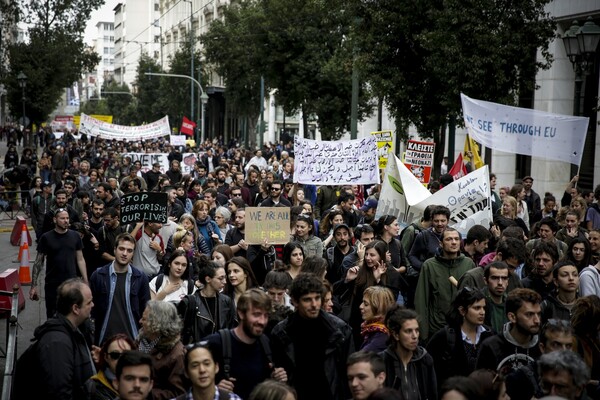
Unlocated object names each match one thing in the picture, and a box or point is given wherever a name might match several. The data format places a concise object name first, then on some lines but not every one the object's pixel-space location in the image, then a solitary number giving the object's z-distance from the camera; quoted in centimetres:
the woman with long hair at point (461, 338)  636
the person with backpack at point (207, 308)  716
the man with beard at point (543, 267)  786
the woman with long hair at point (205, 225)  1179
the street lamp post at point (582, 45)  1452
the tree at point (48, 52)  4866
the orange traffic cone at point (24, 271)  1430
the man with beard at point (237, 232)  1131
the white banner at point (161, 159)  2793
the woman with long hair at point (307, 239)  1041
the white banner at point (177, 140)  3916
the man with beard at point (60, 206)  1165
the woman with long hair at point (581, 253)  888
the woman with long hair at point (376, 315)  656
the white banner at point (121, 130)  3522
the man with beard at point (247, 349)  570
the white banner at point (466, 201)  1162
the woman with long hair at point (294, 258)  877
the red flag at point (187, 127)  4128
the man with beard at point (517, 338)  599
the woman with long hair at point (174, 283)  805
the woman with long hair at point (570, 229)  1073
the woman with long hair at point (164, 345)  580
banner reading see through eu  1291
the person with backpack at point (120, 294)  803
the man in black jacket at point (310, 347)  596
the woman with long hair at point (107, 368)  544
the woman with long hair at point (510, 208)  1254
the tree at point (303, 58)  3403
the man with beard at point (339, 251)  1012
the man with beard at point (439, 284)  813
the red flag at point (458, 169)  1563
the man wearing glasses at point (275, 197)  1386
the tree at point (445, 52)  1820
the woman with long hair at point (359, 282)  793
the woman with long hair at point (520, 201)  1381
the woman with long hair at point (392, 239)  987
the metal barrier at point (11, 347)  715
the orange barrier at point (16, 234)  2032
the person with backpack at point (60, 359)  549
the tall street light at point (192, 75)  5614
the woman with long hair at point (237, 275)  785
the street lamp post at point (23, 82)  4191
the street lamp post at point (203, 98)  5166
